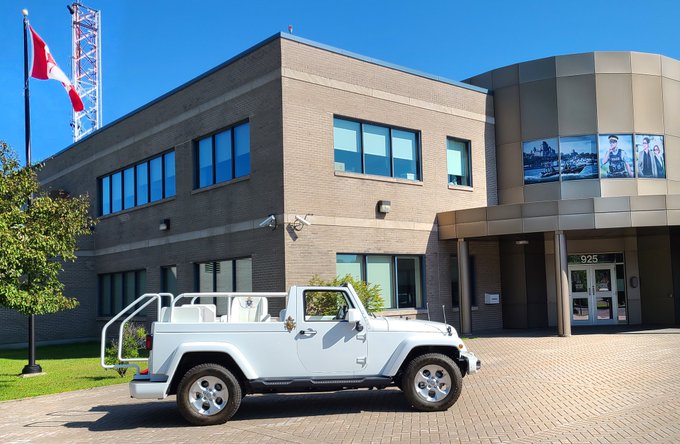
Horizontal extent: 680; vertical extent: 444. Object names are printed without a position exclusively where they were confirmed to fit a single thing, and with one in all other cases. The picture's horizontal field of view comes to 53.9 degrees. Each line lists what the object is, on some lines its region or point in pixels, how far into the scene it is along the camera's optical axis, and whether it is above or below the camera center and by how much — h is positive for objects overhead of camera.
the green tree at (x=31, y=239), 12.91 +0.96
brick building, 18.31 +2.82
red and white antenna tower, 52.15 +18.14
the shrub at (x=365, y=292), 16.67 -0.35
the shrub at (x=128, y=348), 14.11 -1.36
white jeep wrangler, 9.07 -1.06
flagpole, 15.89 +3.51
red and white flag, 18.72 +6.32
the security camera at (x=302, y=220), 17.52 +1.57
